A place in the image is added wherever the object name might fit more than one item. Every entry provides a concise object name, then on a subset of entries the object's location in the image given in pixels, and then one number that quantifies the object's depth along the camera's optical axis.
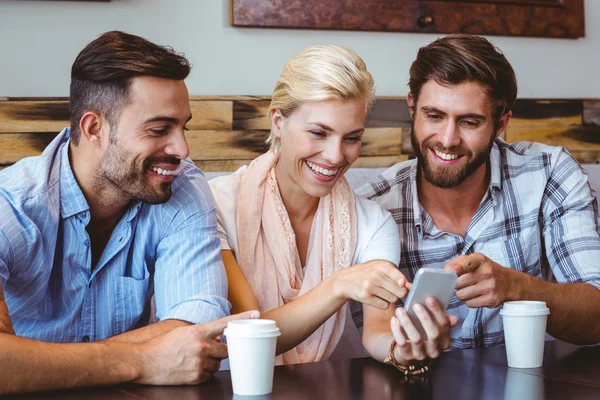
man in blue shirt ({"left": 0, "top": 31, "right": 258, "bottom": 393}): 1.62
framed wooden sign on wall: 2.59
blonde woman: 1.83
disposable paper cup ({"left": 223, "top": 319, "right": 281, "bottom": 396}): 1.24
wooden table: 1.25
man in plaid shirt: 2.12
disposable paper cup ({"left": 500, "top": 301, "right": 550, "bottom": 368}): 1.48
